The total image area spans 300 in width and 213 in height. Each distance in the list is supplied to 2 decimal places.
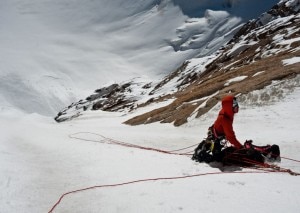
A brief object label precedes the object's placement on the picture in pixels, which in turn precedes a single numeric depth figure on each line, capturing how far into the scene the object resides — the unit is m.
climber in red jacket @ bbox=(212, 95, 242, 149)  7.08
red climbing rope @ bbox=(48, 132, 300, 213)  6.13
